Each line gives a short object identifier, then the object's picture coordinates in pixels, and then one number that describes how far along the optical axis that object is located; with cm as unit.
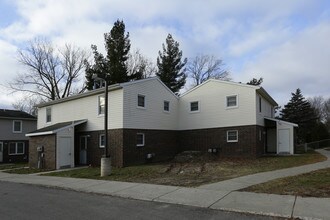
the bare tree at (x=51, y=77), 5209
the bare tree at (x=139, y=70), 4713
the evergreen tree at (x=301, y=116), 5050
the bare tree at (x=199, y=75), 5947
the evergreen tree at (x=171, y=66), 5069
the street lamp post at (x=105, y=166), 1880
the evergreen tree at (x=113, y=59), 4512
